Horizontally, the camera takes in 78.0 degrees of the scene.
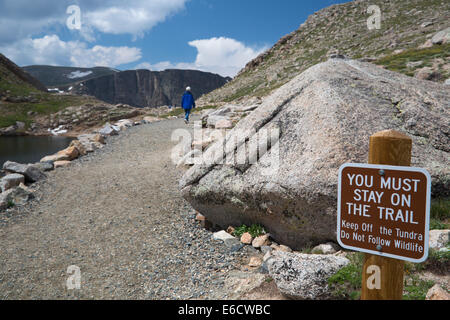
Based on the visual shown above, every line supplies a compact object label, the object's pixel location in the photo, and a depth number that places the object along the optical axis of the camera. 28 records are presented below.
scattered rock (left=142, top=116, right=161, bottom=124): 32.92
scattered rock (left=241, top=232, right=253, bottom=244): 7.32
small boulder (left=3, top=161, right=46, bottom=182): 13.06
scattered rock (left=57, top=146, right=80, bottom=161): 16.78
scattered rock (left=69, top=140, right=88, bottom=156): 17.82
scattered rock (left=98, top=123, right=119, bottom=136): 23.30
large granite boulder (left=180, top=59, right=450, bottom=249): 5.93
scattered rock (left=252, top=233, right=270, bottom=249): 7.13
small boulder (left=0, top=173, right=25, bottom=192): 12.01
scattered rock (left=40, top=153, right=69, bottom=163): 16.52
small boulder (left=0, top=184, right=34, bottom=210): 10.43
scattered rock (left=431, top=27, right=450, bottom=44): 35.68
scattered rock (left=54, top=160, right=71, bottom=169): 15.56
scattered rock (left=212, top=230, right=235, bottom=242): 7.57
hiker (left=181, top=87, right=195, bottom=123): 24.60
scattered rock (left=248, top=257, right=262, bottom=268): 6.45
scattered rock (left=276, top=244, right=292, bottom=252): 6.75
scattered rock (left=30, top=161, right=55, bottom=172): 14.64
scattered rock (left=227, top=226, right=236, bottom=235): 7.88
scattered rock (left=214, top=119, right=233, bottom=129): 17.05
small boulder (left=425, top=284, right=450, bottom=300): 3.69
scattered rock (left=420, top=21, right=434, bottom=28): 50.54
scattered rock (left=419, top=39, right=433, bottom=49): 36.96
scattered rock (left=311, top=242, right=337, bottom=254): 5.89
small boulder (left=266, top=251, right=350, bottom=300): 4.53
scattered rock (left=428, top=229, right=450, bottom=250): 4.78
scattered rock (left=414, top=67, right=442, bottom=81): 19.76
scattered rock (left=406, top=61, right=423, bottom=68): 26.12
